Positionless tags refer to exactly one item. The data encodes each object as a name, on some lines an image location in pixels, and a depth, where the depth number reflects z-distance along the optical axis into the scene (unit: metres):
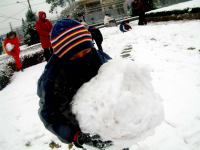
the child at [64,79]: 1.09
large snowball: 0.80
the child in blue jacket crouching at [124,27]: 9.67
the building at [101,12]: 23.17
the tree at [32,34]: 15.73
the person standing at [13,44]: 5.84
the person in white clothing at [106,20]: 14.21
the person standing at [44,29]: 5.11
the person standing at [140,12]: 10.81
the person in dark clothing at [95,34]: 5.39
